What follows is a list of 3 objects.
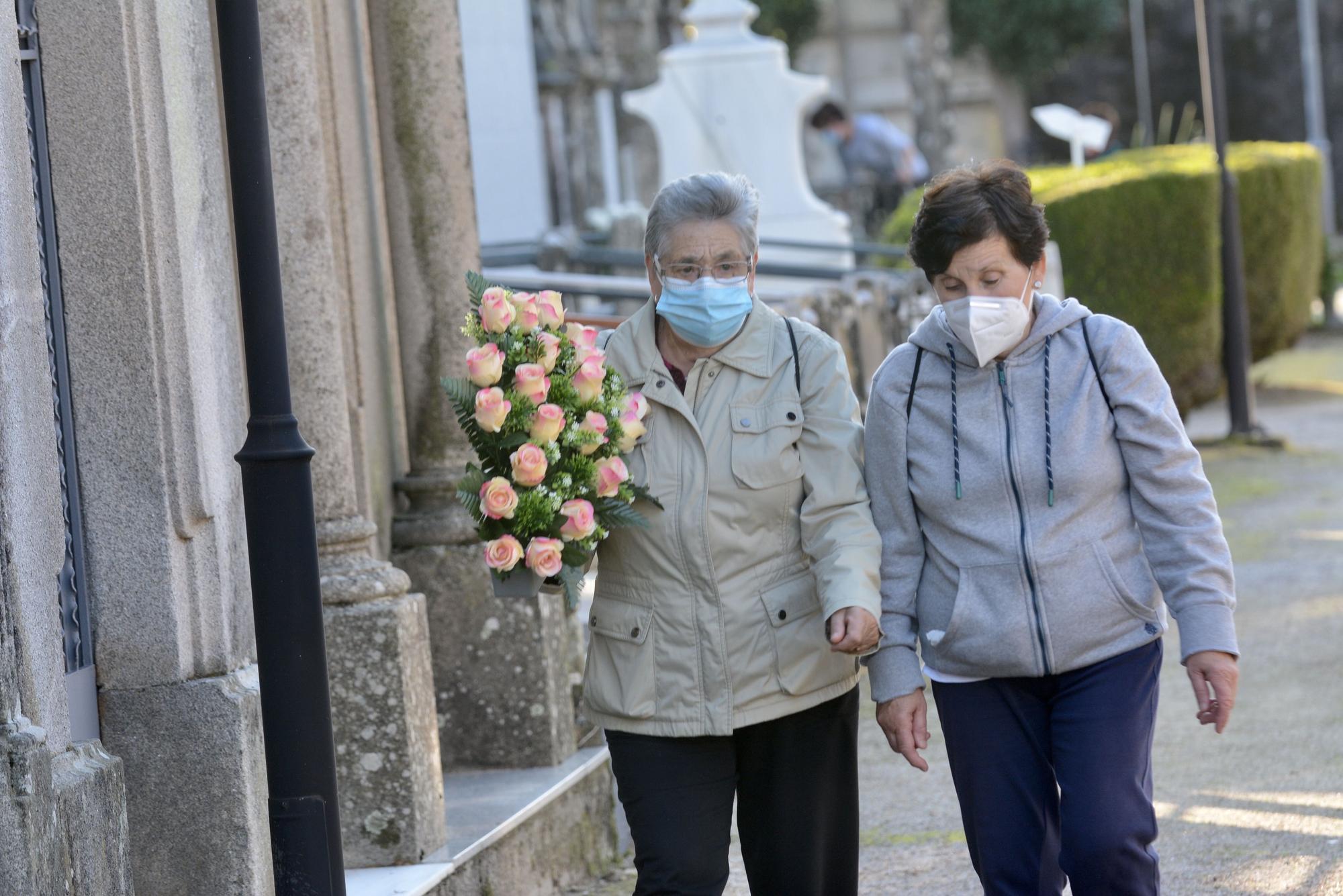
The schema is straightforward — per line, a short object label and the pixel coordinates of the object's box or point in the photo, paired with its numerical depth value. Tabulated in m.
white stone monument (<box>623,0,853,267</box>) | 25.37
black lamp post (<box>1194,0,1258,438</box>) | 25.78
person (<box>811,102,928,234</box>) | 45.56
